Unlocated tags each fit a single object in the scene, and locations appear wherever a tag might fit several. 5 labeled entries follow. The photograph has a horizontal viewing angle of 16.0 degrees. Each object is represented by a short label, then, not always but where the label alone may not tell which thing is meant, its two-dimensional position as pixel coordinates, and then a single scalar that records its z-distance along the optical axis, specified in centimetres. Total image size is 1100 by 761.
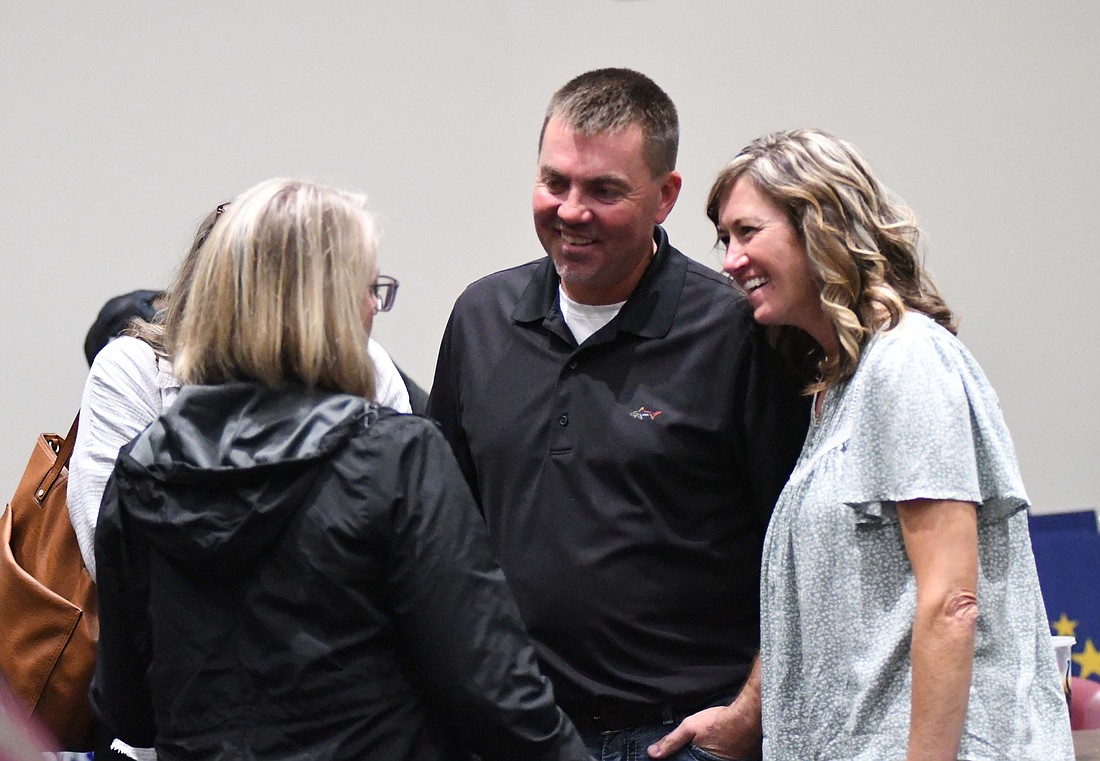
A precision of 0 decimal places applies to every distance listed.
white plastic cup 437
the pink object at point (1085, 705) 486
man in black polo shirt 415
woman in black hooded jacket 380
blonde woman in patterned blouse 390
